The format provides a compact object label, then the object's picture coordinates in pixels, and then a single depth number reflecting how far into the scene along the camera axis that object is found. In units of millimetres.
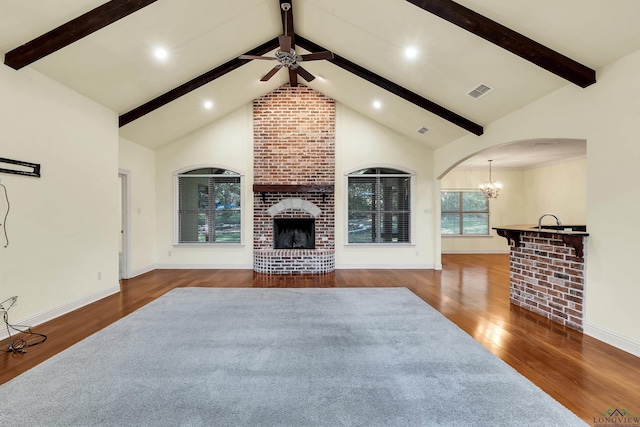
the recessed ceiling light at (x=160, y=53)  3773
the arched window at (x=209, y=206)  6590
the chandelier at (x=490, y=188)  7926
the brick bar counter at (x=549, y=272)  3148
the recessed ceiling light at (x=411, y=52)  3765
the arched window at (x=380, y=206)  6676
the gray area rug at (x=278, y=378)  1797
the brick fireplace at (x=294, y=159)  6457
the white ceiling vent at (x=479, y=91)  3795
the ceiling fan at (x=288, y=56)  3516
